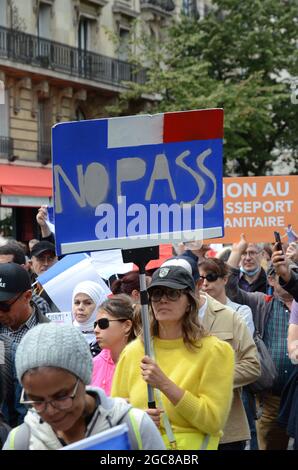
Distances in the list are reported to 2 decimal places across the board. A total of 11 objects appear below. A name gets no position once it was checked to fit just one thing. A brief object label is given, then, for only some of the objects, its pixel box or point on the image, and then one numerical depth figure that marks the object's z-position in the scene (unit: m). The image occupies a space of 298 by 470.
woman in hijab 8.62
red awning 29.94
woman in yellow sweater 5.38
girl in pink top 7.12
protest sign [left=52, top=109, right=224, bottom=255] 5.91
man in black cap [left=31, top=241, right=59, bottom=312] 11.09
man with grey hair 13.07
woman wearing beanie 3.86
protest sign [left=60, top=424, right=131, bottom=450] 3.51
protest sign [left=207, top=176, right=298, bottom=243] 13.55
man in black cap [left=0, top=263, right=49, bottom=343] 6.62
